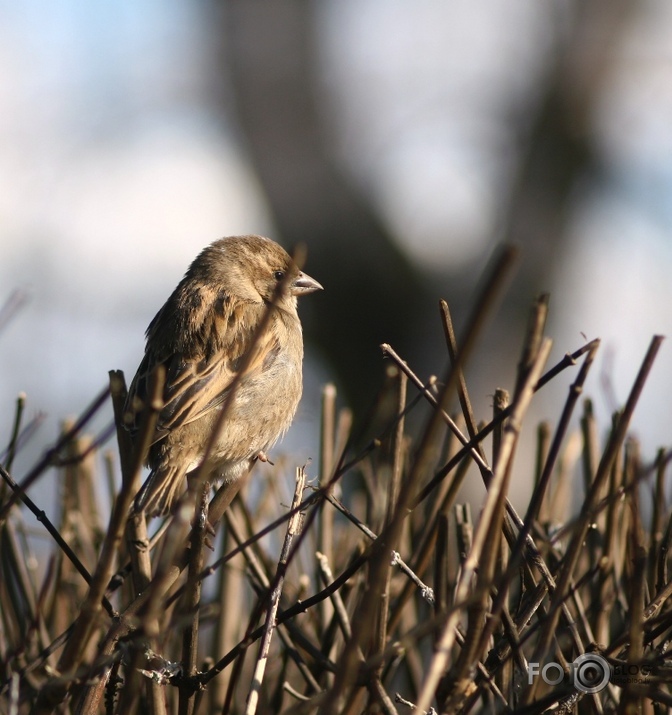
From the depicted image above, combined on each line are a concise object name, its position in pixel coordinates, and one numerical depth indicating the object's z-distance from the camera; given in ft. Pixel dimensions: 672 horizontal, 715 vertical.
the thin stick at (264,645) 9.94
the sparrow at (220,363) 21.70
